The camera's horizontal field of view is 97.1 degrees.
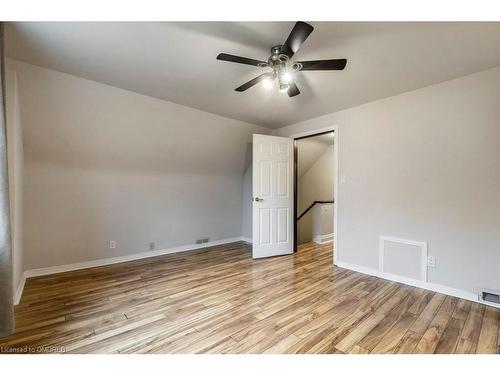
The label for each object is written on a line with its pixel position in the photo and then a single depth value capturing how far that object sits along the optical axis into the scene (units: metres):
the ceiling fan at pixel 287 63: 1.51
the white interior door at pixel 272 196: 3.75
